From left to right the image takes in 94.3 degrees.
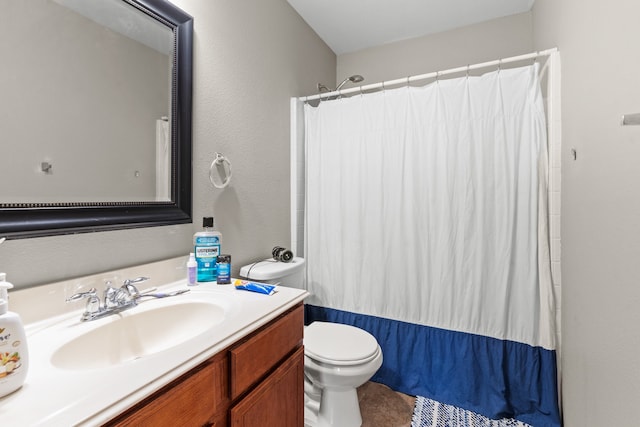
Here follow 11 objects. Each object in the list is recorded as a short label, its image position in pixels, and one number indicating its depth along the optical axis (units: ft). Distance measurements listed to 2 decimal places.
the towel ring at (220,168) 4.52
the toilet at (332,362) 4.41
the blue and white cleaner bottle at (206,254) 3.93
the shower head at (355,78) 6.68
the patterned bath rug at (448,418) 4.92
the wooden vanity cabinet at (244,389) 1.98
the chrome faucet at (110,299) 2.82
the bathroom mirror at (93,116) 2.64
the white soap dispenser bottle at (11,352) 1.69
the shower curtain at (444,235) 4.99
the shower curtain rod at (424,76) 4.82
